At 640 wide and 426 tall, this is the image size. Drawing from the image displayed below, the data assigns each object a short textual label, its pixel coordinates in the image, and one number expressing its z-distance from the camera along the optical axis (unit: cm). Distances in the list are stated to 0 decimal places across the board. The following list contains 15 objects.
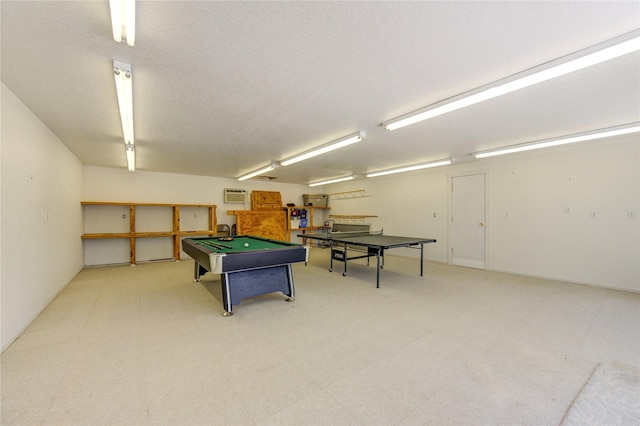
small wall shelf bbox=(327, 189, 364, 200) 889
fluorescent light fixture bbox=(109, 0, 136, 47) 135
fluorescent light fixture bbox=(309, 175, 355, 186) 796
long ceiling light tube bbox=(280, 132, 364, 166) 375
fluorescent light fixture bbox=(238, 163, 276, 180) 594
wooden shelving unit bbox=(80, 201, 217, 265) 587
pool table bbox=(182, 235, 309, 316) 306
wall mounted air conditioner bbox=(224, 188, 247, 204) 796
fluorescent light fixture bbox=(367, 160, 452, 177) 560
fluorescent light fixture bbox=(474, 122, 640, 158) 344
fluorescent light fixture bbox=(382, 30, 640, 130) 173
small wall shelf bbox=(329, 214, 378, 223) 880
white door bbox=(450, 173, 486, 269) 586
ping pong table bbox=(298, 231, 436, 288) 450
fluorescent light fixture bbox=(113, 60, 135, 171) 205
